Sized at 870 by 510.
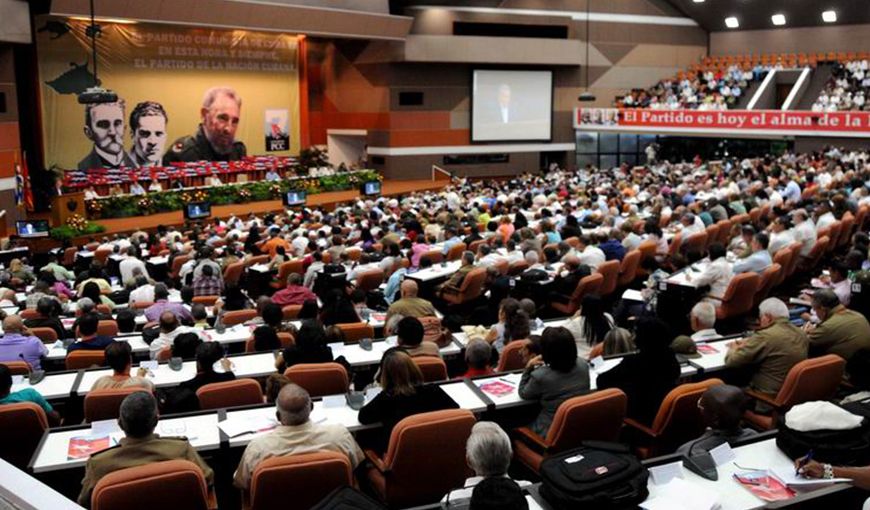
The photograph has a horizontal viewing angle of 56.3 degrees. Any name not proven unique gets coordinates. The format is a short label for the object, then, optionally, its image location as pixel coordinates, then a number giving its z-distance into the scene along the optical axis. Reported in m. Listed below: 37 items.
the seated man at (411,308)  8.01
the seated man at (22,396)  5.32
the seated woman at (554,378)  5.30
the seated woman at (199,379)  5.62
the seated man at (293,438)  4.35
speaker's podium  18.70
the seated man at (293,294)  9.17
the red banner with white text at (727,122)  24.61
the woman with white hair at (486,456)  3.76
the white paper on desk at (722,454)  4.27
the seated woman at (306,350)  6.30
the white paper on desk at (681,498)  3.83
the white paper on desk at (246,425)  4.95
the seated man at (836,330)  6.07
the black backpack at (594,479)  3.66
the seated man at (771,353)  5.83
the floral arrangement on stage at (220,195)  19.92
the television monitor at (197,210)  18.92
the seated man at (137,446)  4.17
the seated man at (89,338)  7.18
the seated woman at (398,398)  5.04
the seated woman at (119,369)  5.78
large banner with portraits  22.67
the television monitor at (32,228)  16.78
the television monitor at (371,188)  23.97
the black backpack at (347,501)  3.43
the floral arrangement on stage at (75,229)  18.03
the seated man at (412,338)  6.43
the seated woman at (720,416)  4.41
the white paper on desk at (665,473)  4.07
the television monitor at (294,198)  21.36
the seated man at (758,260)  9.71
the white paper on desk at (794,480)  3.95
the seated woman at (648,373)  5.35
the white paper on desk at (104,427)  4.94
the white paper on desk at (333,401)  5.39
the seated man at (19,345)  6.86
